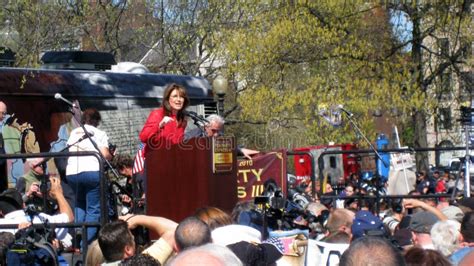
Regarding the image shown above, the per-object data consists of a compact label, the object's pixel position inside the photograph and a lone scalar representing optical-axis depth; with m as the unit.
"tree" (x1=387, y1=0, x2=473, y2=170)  26.39
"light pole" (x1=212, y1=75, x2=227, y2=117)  22.23
